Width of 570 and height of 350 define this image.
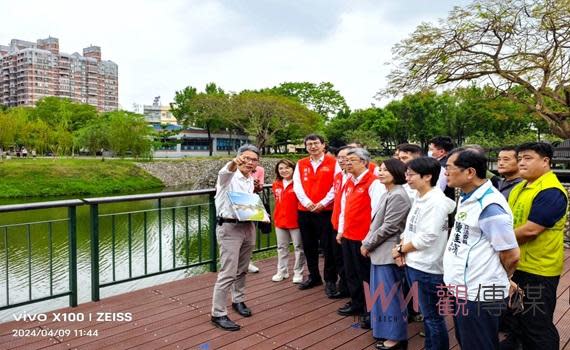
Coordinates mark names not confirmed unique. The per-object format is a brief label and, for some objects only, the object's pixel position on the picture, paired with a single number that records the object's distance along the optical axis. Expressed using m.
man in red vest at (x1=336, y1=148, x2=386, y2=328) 3.04
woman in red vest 4.11
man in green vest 2.19
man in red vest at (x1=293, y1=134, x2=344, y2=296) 3.78
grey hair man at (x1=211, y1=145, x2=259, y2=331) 2.98
